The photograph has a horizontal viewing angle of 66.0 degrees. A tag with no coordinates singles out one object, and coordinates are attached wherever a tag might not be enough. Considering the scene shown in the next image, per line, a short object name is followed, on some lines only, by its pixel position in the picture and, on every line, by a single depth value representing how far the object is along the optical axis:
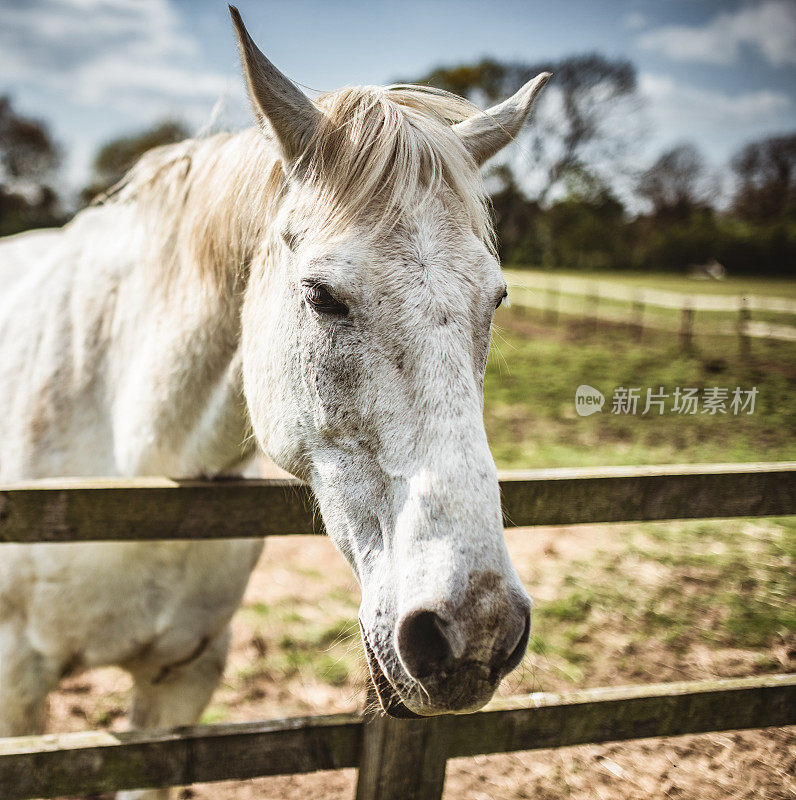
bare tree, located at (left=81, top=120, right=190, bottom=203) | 28.74
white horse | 1.11
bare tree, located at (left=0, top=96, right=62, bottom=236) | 27.70
